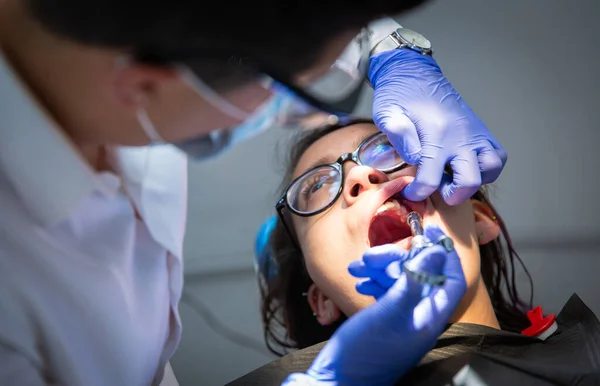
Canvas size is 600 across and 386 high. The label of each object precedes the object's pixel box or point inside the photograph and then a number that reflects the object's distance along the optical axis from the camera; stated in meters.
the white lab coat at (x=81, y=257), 0.79
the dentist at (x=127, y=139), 0.63
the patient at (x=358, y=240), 1.25
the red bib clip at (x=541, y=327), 1.30
